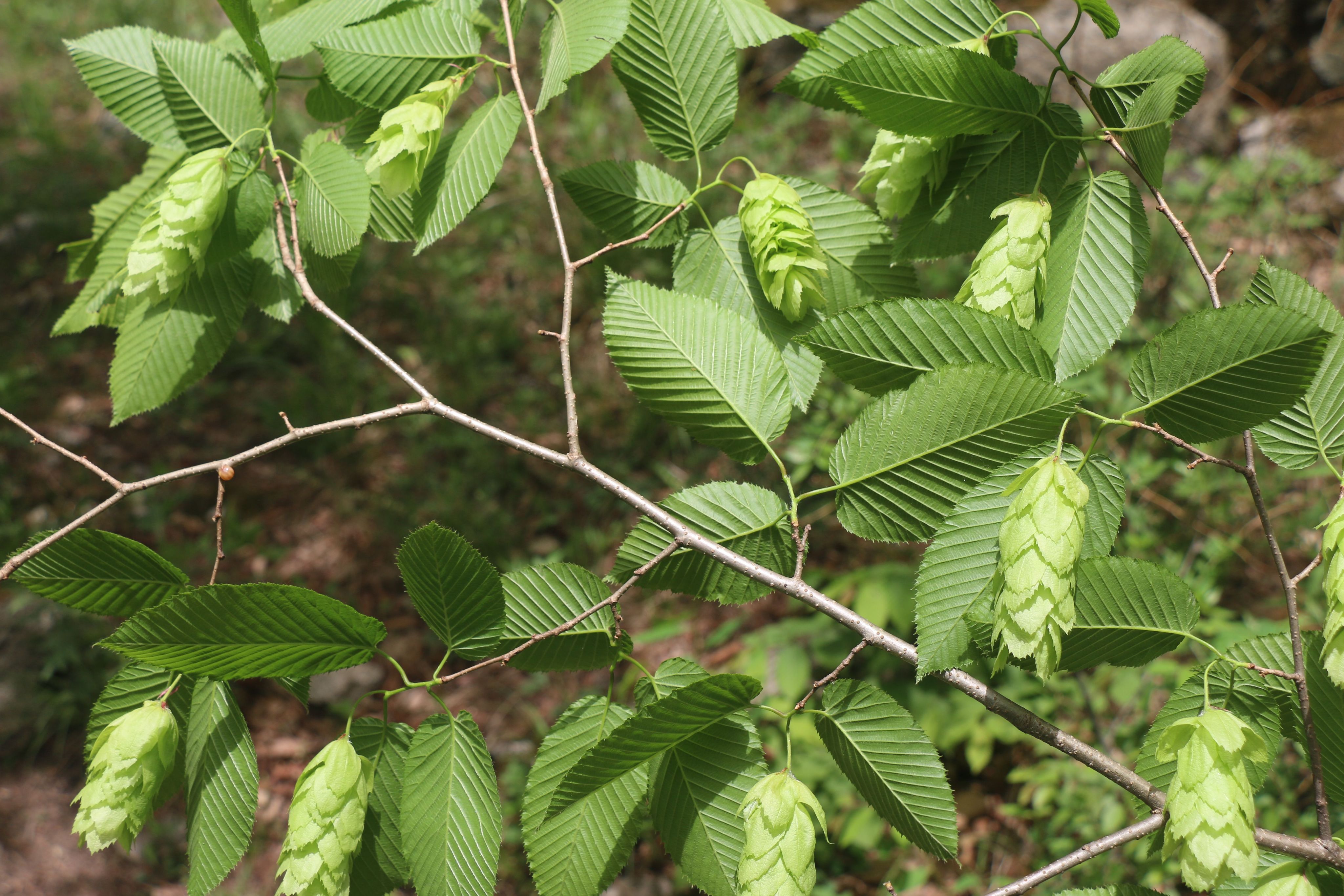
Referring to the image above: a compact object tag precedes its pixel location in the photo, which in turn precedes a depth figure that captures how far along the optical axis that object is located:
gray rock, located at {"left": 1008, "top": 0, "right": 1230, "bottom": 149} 3.73
